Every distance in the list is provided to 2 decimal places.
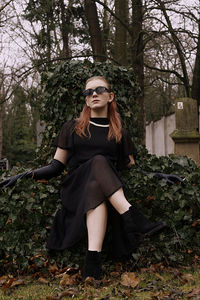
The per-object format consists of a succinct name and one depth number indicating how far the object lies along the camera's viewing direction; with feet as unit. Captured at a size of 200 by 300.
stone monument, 30.55
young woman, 10.82
